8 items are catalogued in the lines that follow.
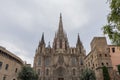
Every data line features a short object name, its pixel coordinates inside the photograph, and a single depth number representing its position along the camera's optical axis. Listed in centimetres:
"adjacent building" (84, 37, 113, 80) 2449
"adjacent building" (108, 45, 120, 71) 2526
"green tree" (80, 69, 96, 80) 2150
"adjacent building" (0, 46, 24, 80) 1753
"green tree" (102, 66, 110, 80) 2250
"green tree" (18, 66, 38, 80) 1918
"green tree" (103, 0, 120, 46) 532
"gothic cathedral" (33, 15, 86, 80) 3417
